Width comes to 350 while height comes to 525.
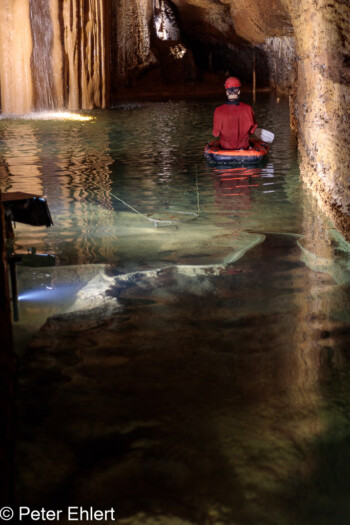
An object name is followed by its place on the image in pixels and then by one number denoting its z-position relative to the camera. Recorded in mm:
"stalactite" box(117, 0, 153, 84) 25750
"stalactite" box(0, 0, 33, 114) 17078
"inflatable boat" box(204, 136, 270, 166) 9016
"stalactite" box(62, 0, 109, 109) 17828
